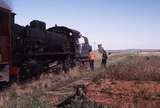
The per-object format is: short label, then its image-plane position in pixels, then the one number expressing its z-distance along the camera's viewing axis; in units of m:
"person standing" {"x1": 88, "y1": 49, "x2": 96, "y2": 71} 13.08
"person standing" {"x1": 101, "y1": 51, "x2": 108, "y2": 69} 13.85
